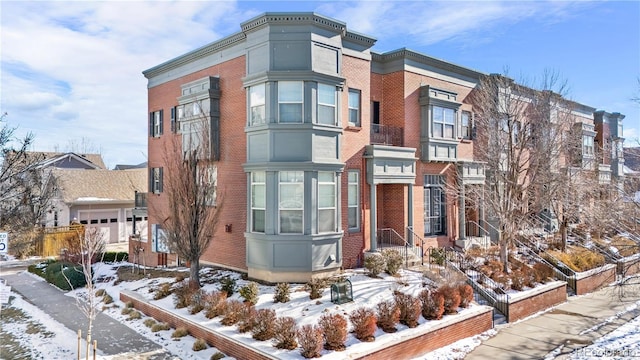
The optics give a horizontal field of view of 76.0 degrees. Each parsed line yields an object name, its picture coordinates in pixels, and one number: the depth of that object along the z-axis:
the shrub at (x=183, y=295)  13.33
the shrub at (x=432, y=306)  12.30
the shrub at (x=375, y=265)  15.45
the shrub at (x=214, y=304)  12.22
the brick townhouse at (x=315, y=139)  15.50
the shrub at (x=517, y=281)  15.57
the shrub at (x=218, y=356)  10.52
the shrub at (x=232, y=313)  11.59
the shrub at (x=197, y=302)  12.74
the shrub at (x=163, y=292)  14.64
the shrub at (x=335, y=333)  9.98
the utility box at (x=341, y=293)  12.75
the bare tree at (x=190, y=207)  14.72
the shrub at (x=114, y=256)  26.81
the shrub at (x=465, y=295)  13.49
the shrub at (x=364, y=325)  10.56
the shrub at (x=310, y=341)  9.55
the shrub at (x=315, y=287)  13.12
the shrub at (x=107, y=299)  15.89
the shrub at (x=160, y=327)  12.70
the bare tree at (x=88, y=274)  10.70
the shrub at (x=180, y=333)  12.01
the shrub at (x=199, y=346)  11.12
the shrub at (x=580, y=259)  19.25
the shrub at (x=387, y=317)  11.25
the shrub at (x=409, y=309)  11.67
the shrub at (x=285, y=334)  10.02
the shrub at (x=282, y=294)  13.00
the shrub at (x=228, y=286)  14.10
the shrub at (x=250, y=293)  12.88
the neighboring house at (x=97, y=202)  35.44
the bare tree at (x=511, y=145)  17.86
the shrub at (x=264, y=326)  10.55
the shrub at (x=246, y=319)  11.01
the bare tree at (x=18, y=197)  15.02
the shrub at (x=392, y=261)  15.58
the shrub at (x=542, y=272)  16.75
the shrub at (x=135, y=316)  13.94
